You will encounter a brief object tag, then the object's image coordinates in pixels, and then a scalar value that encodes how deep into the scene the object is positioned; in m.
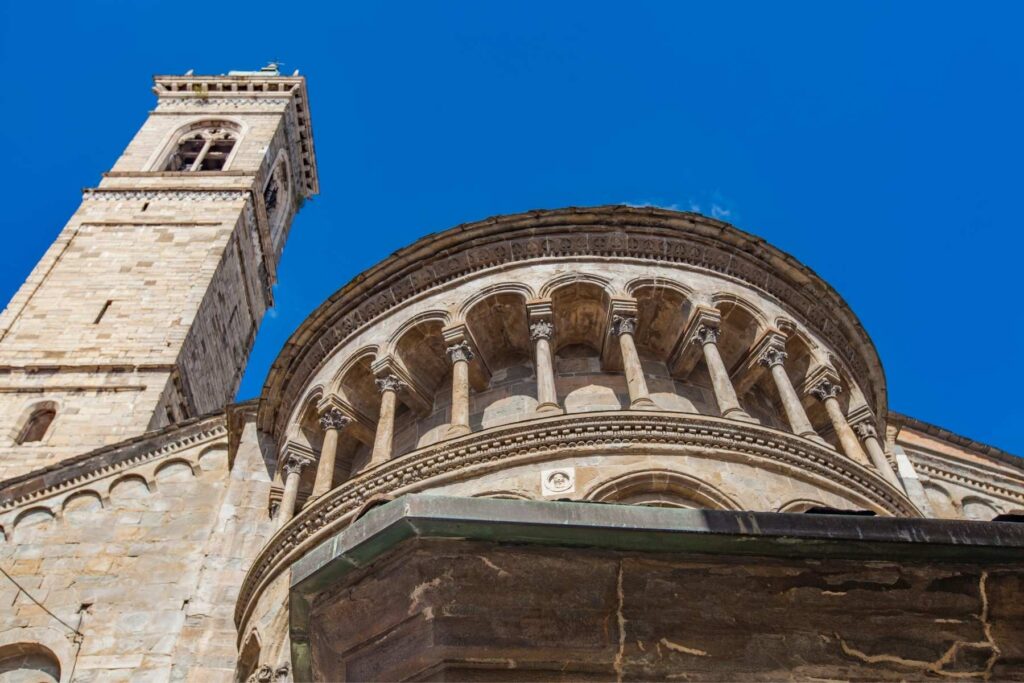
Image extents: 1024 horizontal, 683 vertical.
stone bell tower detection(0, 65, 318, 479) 23.12
